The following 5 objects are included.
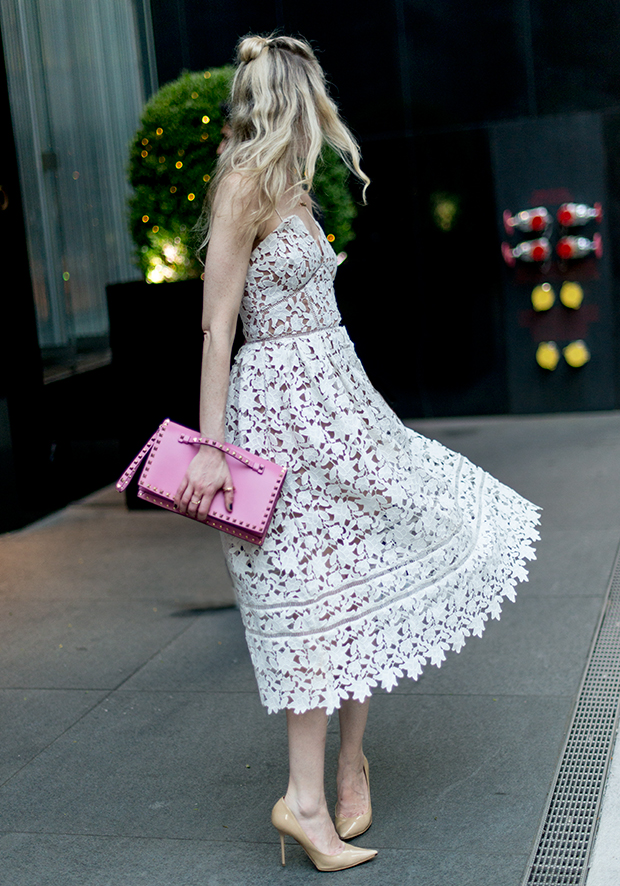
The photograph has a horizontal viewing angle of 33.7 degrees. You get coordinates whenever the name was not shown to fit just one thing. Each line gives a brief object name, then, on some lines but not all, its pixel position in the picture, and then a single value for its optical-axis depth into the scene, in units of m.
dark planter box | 5.37
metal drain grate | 2.45
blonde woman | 2.29
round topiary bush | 5.04
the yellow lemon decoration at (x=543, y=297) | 7.71
